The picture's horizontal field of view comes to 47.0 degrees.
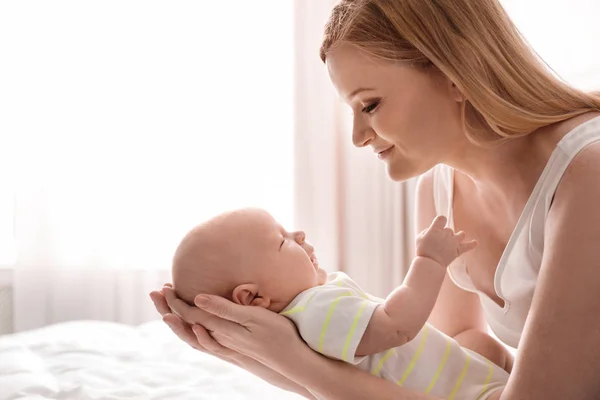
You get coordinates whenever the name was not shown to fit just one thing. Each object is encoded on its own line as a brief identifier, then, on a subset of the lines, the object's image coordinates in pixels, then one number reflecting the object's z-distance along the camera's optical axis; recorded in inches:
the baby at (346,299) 54.6
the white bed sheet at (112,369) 65.5
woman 47.5
